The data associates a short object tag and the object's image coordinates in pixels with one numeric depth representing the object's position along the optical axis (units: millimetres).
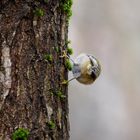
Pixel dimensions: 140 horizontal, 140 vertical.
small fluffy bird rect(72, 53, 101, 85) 9703
